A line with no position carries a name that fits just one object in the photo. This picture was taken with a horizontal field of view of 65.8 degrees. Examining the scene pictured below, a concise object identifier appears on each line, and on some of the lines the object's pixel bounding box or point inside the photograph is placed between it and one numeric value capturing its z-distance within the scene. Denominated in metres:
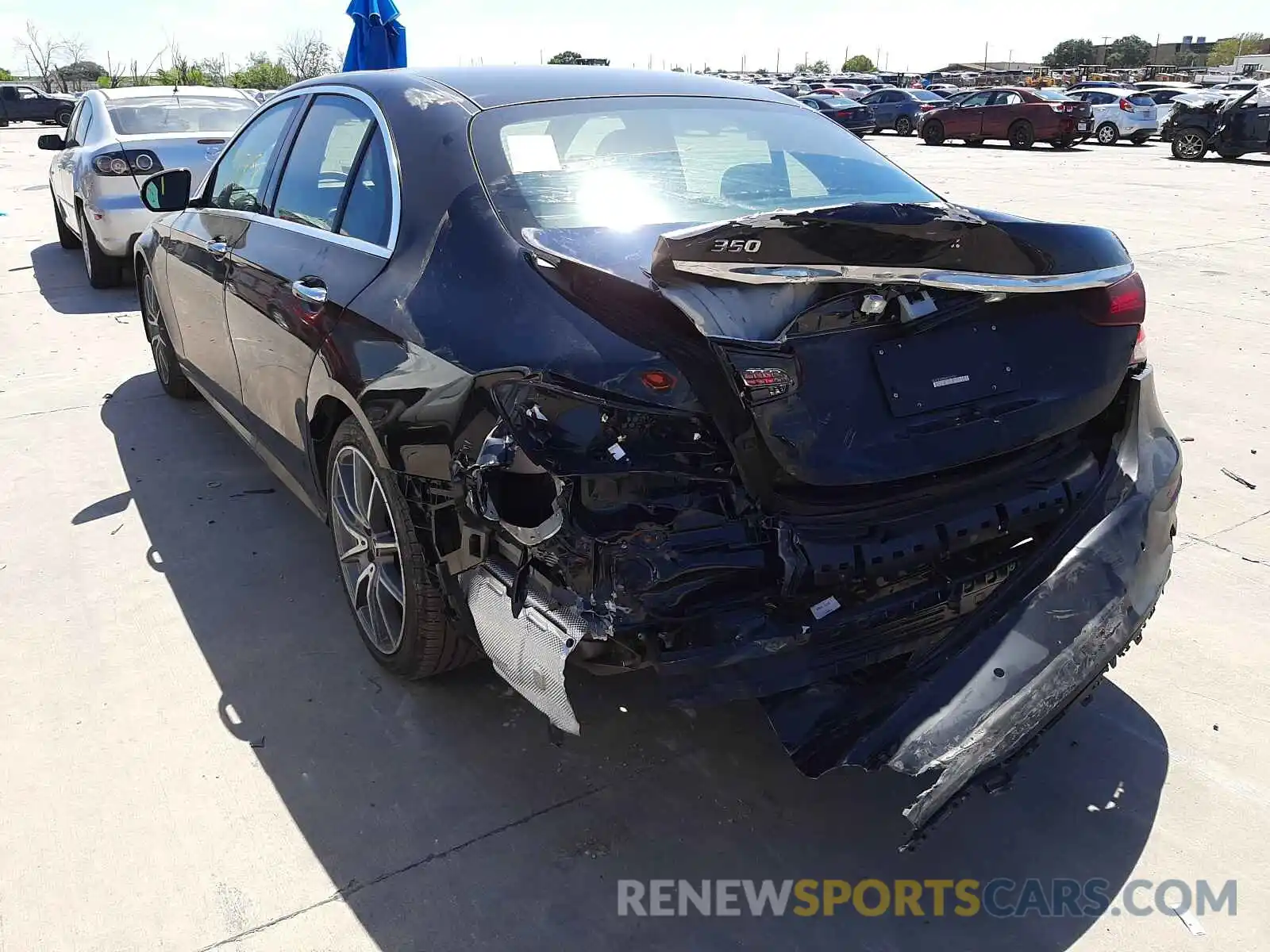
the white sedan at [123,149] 7.95
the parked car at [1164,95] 32.45
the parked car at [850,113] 30.16
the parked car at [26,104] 34.19
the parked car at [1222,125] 20.03
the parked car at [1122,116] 26.47
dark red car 24.98
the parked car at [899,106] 31.91
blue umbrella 9.38
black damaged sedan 2.05
